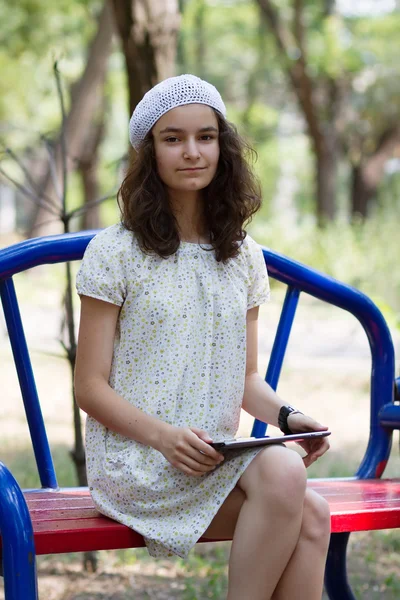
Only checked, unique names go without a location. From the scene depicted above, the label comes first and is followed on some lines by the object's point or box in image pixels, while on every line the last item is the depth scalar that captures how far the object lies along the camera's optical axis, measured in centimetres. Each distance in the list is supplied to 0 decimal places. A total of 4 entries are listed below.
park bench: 307
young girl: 313
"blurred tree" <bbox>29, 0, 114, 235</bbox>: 1417
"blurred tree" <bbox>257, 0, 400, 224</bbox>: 1711
